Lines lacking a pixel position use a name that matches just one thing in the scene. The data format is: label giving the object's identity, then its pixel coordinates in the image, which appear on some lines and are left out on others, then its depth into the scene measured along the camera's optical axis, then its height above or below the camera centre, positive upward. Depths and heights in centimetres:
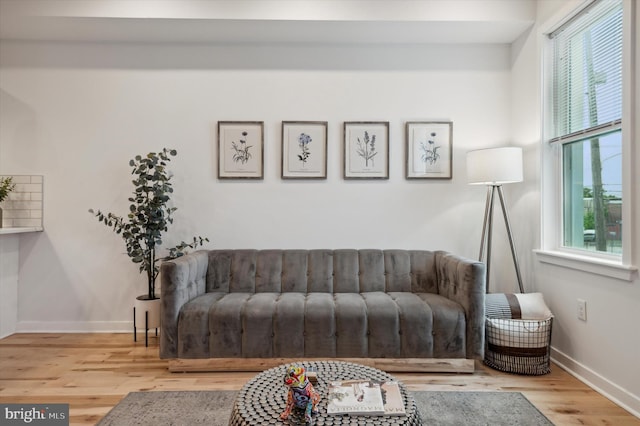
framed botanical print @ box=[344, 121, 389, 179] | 342 +62
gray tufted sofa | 246 -73
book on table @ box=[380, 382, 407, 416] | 130 -68
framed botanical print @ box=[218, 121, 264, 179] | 340 +61
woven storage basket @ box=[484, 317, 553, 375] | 249 -87
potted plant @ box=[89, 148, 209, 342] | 303 -4
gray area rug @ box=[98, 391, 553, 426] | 194 -107
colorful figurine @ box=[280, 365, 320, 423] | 129 -63
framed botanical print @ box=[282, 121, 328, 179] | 341 +61
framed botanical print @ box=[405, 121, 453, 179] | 342 +62
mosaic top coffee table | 127 -70
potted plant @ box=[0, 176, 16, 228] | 319 +26
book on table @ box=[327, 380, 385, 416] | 130 -68
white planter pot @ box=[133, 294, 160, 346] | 301 -79
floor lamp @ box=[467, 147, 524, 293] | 285 +37
